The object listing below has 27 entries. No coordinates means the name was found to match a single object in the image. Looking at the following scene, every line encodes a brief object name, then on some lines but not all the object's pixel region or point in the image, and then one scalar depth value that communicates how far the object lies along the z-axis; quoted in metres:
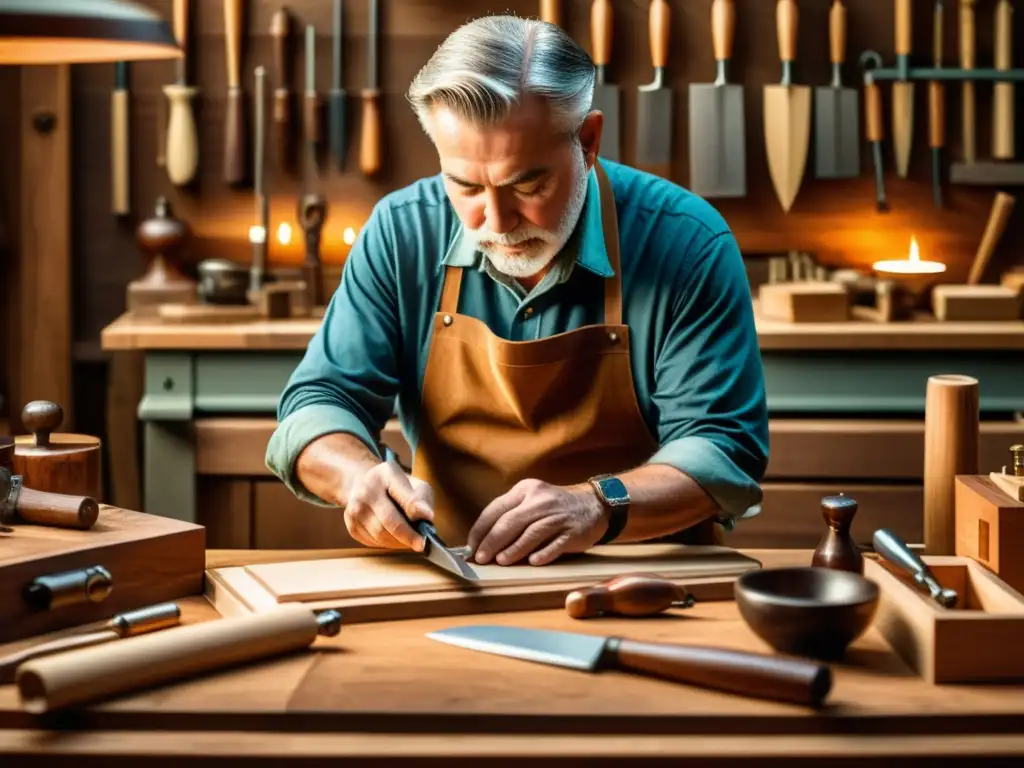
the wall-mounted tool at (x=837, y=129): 4.46
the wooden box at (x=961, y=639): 1.54
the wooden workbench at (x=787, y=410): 3.93
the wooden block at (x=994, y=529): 1.83
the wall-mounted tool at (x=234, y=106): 4.48
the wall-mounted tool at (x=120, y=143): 4.54
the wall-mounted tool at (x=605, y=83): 4.41
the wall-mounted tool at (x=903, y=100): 4.41
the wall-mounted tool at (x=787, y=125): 4.44
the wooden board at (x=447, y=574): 1.83
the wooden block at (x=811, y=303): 4.06
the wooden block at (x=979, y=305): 4.13
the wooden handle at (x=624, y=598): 1.78
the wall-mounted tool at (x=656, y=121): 4.45
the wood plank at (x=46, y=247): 4.53
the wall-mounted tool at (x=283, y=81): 4.50
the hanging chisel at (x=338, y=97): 4.50
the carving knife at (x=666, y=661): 1.46
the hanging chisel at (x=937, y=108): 4.45
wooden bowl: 1.54
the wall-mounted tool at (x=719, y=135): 4.45
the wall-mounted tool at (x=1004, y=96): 4.39
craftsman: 2.25
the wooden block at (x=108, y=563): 1.69
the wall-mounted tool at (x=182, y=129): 4.51
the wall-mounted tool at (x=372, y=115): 4.48
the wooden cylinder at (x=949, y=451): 2.08
